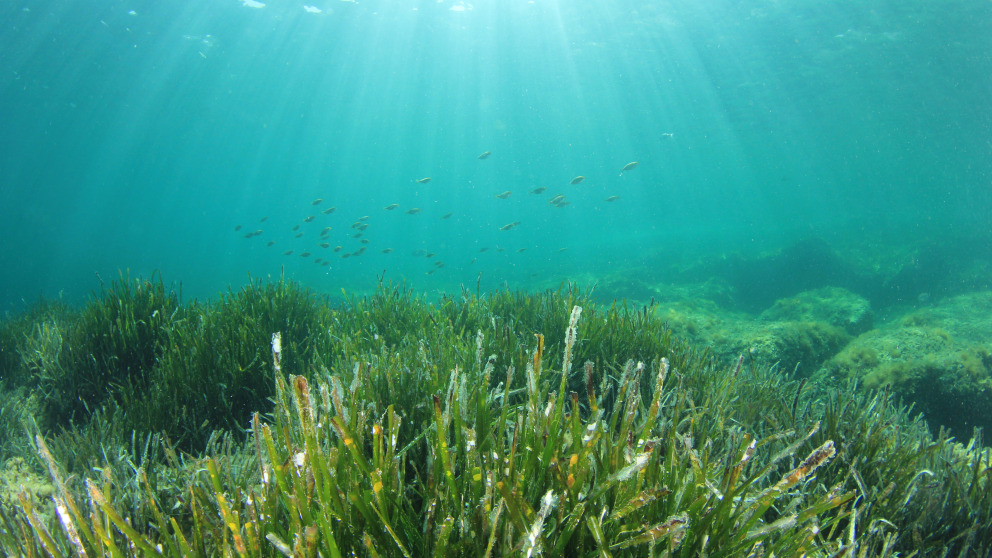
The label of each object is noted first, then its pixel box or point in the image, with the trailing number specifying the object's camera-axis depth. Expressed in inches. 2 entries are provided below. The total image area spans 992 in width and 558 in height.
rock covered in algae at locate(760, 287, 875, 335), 507.8
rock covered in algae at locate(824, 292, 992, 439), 257.3
